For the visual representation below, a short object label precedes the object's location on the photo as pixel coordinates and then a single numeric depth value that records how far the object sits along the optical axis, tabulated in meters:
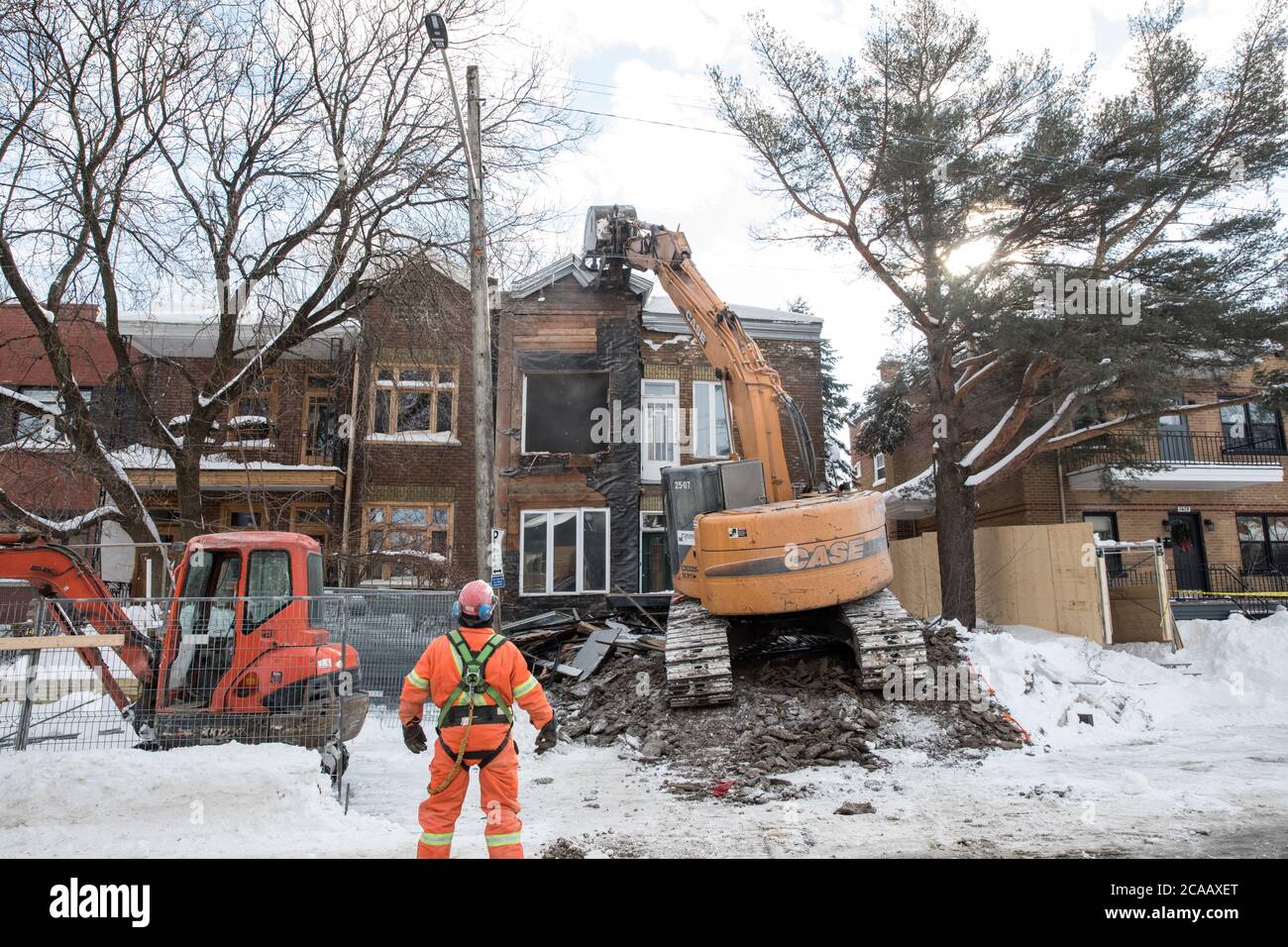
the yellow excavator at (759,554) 9.02
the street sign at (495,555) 10.80
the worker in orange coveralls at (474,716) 4.73
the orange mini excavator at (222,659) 7.16
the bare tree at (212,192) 11.12
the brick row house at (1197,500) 22.47
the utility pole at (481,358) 11.23
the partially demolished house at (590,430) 18.34
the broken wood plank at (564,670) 11.88
